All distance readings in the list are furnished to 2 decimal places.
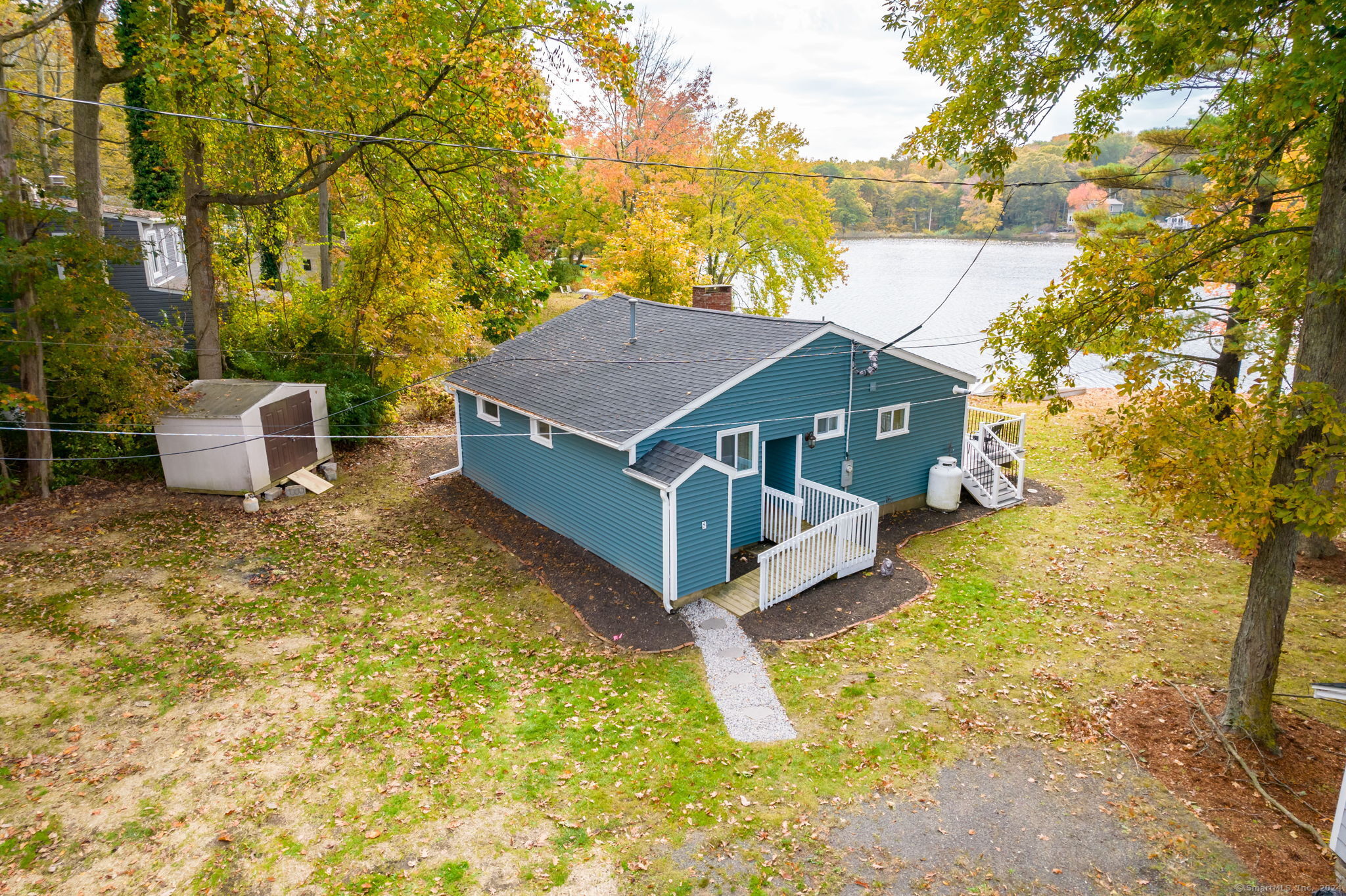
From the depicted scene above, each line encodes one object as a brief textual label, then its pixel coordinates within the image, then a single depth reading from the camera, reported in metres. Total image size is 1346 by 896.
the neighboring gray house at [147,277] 22.47
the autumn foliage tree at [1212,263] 7.68
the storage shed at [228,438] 16.38
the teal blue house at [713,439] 12.95
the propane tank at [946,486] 17.52
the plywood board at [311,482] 17.88
